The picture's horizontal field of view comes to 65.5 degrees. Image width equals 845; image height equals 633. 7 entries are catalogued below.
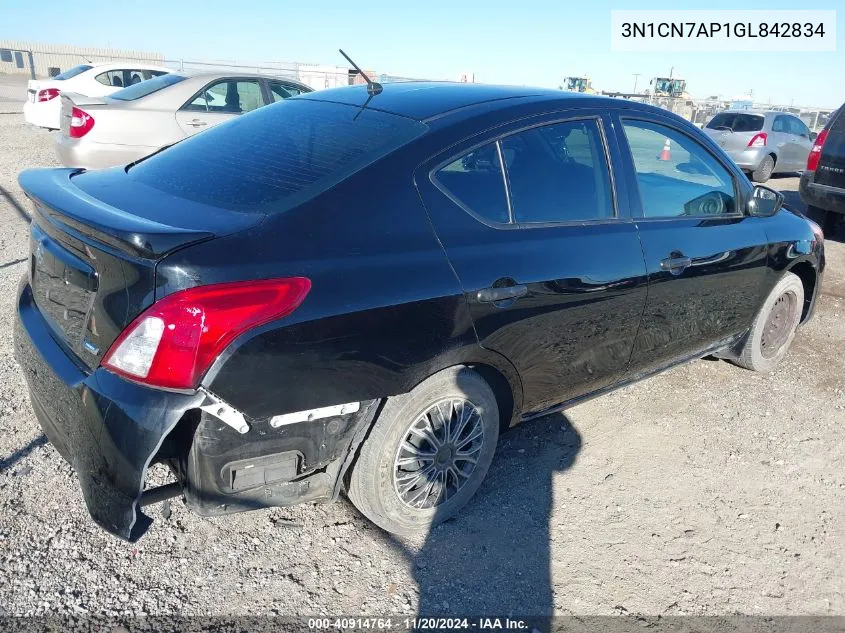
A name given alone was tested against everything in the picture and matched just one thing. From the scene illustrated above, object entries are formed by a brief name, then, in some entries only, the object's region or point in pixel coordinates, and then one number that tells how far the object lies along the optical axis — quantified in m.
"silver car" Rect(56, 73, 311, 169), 7.24
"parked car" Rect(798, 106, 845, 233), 7.88
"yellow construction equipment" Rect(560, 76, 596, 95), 35.12
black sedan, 1.97
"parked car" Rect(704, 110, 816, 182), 14.23
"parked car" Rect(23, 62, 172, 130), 13.14
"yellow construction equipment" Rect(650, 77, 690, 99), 34.41
